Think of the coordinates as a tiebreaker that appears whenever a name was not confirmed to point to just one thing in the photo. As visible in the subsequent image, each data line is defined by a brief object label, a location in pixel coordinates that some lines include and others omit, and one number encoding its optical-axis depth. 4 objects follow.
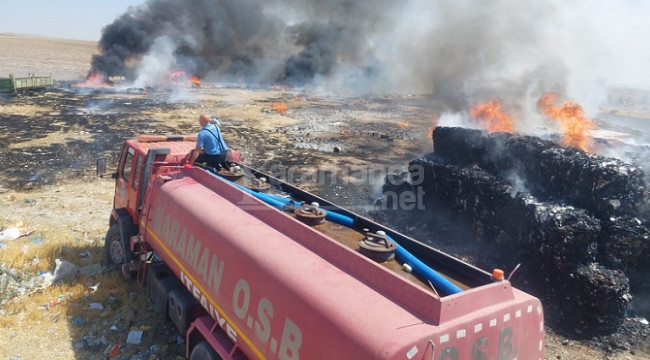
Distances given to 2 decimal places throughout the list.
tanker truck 2.81
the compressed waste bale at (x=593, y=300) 6.62
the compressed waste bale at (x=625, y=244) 7.14
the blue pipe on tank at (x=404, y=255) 3.32
